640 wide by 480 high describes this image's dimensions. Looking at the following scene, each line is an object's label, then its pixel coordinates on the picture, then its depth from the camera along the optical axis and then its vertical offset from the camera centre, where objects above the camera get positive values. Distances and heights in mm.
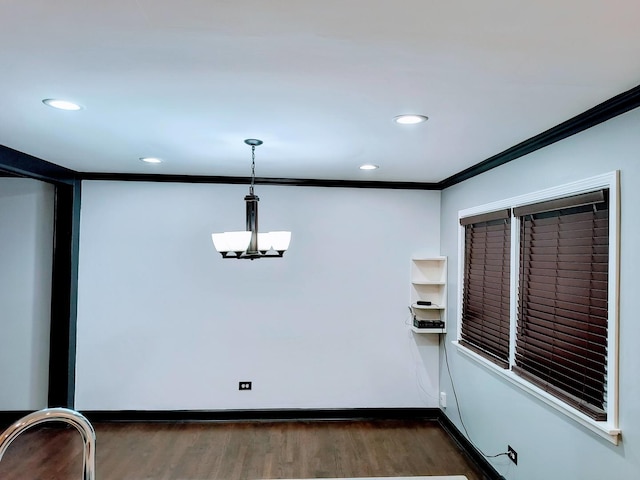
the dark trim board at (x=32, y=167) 3229 +589
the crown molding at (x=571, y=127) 1950 +673
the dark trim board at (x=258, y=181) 4273 +632
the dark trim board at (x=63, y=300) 4156 -596
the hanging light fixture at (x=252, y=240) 2770 +15
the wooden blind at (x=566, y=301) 2189 -299
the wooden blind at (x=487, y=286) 3203 -316
